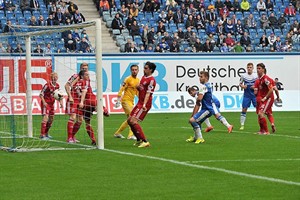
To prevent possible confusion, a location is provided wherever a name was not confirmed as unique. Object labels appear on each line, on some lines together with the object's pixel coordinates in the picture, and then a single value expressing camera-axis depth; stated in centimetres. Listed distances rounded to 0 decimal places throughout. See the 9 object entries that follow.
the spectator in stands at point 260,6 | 4962
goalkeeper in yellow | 2391
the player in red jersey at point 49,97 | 2405
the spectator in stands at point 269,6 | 4984
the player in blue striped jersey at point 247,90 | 2814
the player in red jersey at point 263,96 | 2495
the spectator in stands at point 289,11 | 4972
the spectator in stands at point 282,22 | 4851
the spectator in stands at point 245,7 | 4925
